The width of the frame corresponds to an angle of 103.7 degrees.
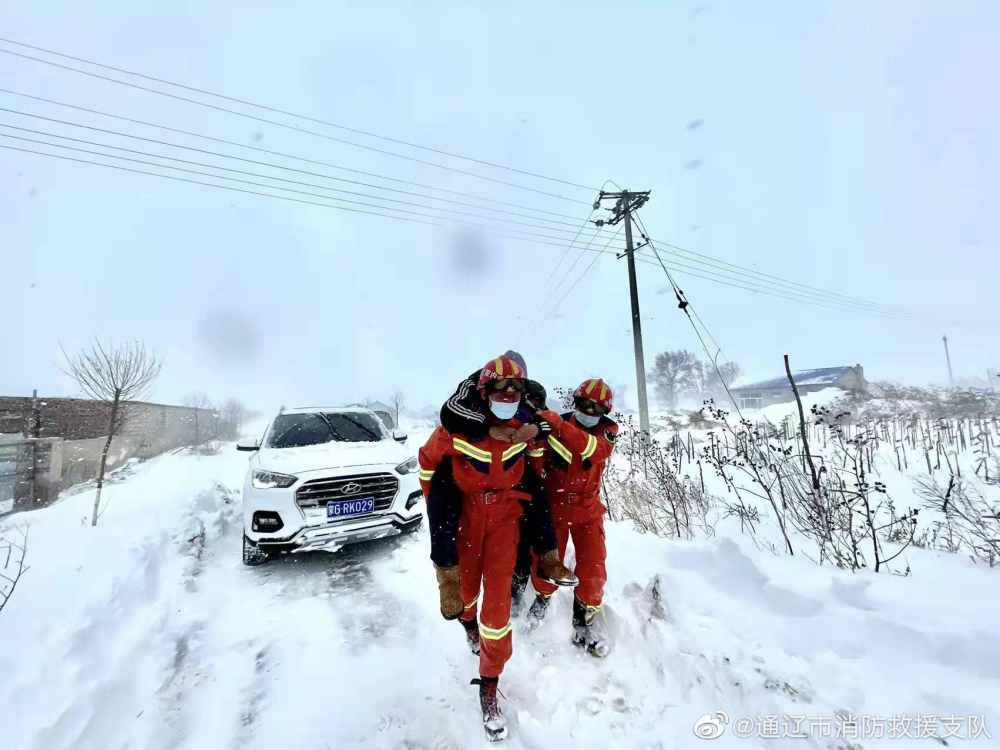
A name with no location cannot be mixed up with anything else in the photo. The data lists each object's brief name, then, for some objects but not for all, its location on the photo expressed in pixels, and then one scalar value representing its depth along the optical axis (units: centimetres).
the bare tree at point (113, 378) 635
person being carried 219
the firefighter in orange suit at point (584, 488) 251
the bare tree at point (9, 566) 304
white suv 369
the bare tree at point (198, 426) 2284
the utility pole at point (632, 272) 945
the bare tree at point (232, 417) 3067
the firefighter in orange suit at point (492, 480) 213
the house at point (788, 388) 3709
